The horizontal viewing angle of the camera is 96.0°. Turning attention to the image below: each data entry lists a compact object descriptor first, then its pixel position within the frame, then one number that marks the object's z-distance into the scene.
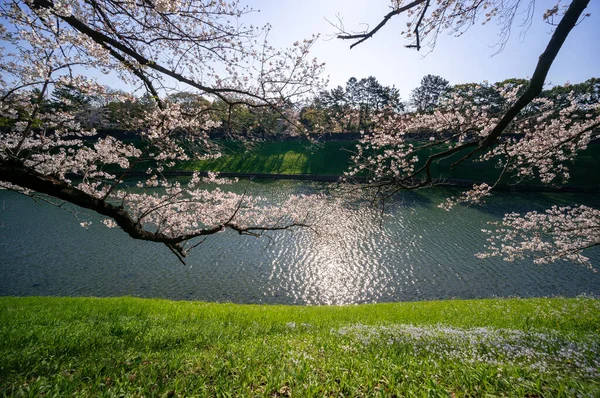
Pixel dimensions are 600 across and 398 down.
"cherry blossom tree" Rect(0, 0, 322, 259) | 4.01
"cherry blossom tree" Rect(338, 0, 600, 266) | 3.38
